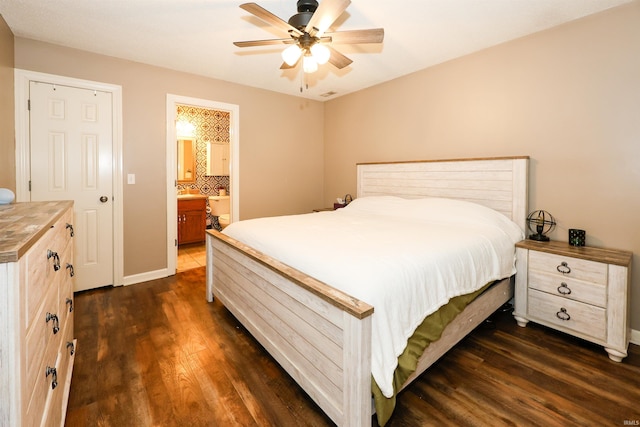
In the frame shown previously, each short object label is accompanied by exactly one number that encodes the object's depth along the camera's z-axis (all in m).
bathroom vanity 5.04
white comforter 1.38
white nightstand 2.01
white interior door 2.90
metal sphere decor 2.60
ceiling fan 1.78
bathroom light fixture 5.50
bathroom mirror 5.59
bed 1.27
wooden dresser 0.80
